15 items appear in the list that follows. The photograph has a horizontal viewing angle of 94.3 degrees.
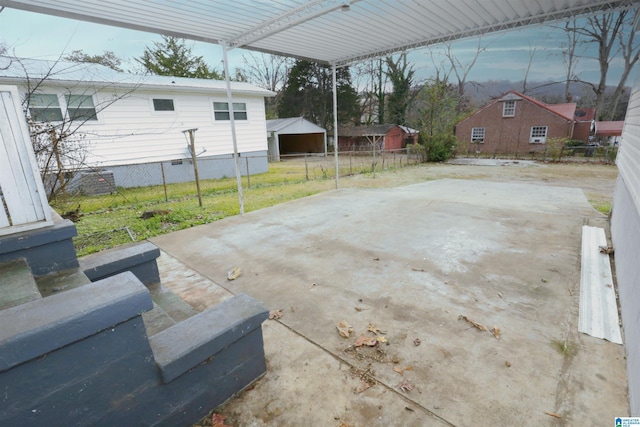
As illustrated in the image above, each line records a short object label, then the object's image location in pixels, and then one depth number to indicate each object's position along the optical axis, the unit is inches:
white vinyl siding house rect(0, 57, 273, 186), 395.2
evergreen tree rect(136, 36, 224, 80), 1001.5
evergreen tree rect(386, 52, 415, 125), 1202.0
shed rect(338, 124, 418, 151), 1117.7
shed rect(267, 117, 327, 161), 925.8
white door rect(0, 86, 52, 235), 82.4
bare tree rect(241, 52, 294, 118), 1326.3
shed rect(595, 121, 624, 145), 1011.9
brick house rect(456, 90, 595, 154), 912.3
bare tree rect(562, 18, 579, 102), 1170.0
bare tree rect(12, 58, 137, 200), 185.3
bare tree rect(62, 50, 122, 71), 934.2
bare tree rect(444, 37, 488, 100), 1294.3
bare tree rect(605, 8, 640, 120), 971.0
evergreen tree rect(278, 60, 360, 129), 1270.9
